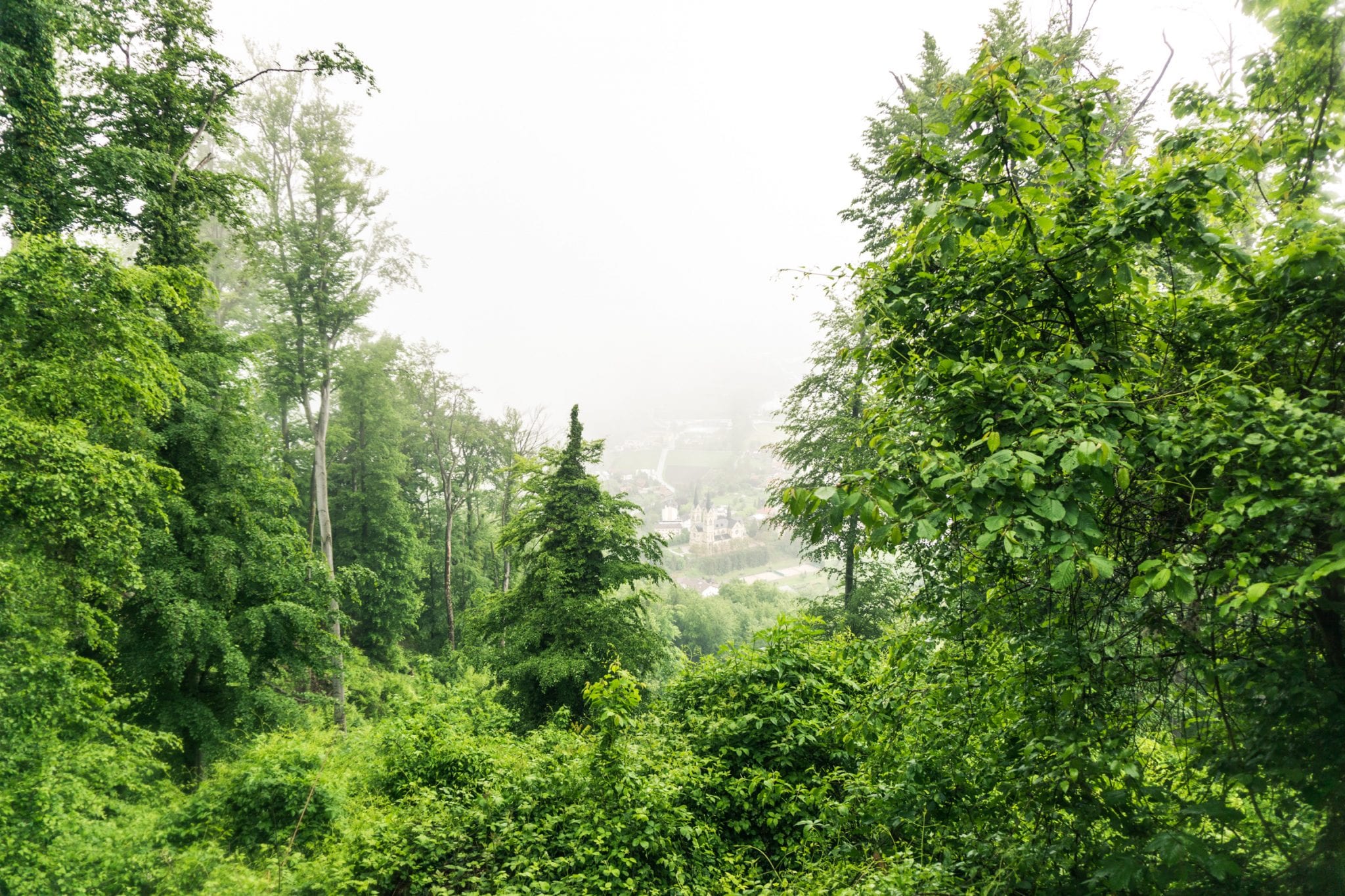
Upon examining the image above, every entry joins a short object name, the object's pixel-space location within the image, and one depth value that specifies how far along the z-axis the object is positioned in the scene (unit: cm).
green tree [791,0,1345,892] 185
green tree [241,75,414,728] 1524
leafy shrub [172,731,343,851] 670
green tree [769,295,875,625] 1191
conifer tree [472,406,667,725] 986
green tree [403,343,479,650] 2147
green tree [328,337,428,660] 1919
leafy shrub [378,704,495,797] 661
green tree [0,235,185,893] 545
